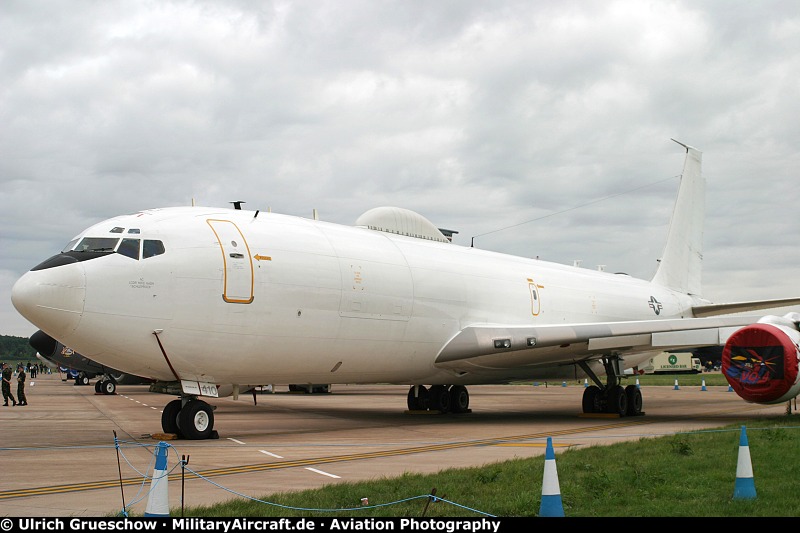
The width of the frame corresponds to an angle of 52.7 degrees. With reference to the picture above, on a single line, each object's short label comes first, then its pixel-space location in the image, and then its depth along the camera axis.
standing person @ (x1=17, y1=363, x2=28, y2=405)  32.16
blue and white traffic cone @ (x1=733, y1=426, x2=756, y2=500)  8.16
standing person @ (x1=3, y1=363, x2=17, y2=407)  31.41
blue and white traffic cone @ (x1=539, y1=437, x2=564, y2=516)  6.88
